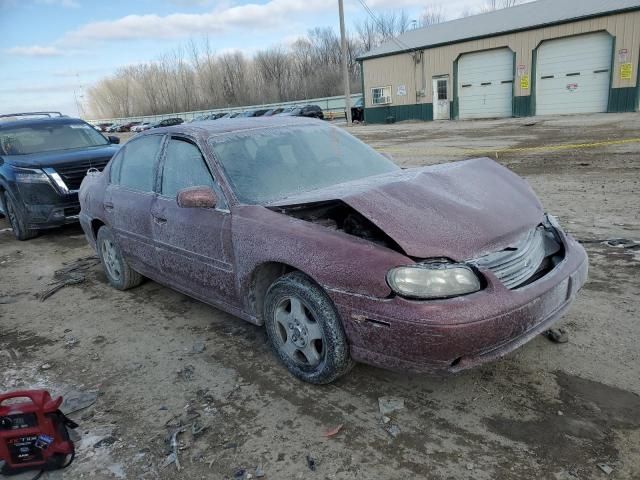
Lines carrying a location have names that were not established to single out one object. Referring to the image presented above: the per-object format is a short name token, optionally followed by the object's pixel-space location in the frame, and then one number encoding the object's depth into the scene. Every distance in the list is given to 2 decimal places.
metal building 23.94
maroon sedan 2.55
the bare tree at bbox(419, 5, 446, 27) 66.44
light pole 30.62
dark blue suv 7.27
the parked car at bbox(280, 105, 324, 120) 36.41
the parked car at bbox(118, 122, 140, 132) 58.50
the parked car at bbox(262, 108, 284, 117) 38.36
